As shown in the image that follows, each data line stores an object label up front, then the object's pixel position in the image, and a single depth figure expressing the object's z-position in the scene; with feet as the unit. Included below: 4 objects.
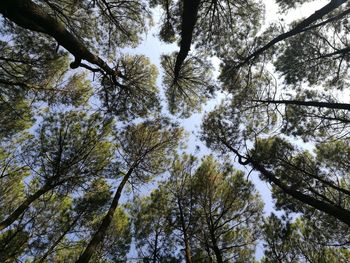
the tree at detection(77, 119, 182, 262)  31.05
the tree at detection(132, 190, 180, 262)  28.50
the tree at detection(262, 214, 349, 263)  25.70
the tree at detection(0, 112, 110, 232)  25.13
